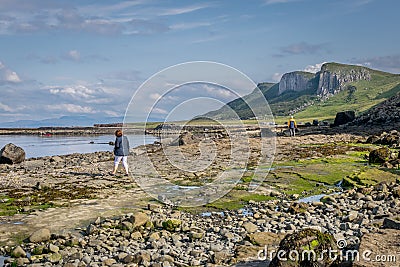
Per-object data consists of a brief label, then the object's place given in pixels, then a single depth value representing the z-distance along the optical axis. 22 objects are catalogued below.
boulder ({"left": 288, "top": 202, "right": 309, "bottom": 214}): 15.63
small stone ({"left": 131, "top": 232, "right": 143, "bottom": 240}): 12.96
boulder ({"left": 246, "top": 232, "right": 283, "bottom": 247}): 11.75
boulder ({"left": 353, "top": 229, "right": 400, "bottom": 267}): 7.75
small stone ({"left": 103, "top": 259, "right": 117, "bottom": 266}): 10.93
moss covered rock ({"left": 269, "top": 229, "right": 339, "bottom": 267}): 8.48
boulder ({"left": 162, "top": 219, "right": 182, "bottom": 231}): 13.81
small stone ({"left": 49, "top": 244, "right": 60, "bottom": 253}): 11.85
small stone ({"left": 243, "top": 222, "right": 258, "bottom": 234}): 13.40
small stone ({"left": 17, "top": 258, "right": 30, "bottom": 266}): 11.05
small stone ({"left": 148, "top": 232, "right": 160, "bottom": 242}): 12.68
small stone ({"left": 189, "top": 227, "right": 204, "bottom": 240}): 12.81
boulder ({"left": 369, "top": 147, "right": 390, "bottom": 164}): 28.18
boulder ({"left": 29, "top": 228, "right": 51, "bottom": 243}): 12.88
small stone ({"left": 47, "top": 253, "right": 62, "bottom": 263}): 11.23
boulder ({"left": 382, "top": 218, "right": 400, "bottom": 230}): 10.48
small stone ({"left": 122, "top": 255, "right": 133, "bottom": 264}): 10.86
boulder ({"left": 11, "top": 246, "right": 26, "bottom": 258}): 11.62
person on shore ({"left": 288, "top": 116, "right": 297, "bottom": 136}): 56.88
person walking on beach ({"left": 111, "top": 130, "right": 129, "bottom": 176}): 24.53
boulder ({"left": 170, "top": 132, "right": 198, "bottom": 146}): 51.76
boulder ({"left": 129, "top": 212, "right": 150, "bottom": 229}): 13.97
